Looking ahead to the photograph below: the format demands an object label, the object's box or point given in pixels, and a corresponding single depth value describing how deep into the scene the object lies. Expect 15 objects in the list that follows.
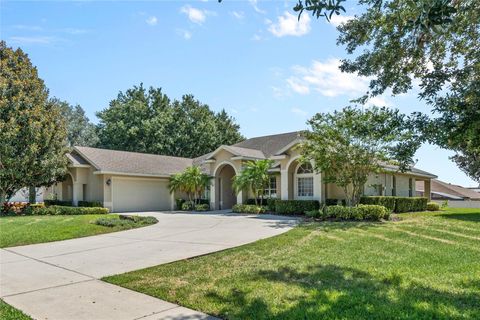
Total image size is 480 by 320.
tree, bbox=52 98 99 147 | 57.56
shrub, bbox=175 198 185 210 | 28.82
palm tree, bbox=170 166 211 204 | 25.97
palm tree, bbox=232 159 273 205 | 22.61
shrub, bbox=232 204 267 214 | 22.94
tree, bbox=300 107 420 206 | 17.64
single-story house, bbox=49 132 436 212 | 23.42
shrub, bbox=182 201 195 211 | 27.56
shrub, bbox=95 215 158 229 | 16.20
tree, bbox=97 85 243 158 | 43.22
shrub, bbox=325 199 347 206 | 21.47
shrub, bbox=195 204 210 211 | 26.34
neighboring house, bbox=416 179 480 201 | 50.18
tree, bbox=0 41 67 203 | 22.67
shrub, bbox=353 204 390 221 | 16.97
